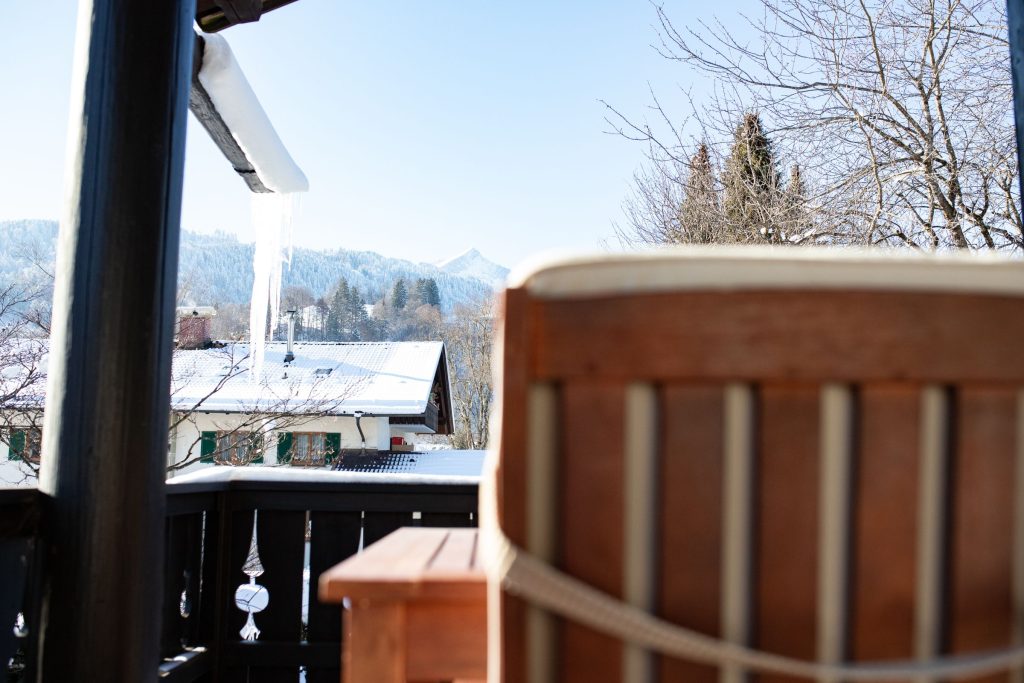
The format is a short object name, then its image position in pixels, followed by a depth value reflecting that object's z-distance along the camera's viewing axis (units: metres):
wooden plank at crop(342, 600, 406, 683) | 0.81
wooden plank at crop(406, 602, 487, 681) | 0.83
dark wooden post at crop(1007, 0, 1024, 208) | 2.13
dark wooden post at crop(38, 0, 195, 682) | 1.56
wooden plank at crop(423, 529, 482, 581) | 0.82
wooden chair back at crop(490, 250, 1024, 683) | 0.62
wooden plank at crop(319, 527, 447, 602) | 0.79
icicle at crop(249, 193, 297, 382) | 3.05
